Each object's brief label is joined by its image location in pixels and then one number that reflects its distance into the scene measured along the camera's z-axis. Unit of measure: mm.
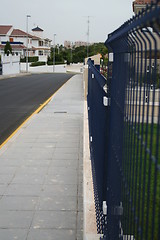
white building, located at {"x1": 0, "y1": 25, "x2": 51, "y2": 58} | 91875
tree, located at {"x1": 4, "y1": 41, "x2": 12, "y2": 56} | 74562
